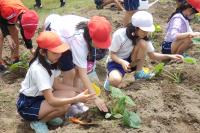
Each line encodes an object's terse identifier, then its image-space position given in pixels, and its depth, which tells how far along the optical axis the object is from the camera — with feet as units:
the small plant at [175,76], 17.29
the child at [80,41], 14.44
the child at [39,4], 32.83
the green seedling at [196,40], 18.60
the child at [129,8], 24.22
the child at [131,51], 16.56
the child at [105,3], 29.76
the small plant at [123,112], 13.52
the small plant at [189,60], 17.78
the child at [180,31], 19.27
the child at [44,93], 13.43
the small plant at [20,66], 19.16
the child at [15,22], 18.07
